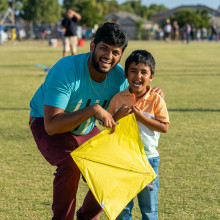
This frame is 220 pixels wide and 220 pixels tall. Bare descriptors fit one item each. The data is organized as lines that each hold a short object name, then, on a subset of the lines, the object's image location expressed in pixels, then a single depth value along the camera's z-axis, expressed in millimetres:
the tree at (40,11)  96375
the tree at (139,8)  162125
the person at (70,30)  18109
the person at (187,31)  46425
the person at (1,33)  38688
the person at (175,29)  43825
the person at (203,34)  64375
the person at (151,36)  68825
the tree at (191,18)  78562
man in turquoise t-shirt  3324
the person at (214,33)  52812
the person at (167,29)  45525
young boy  3439
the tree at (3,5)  97369
